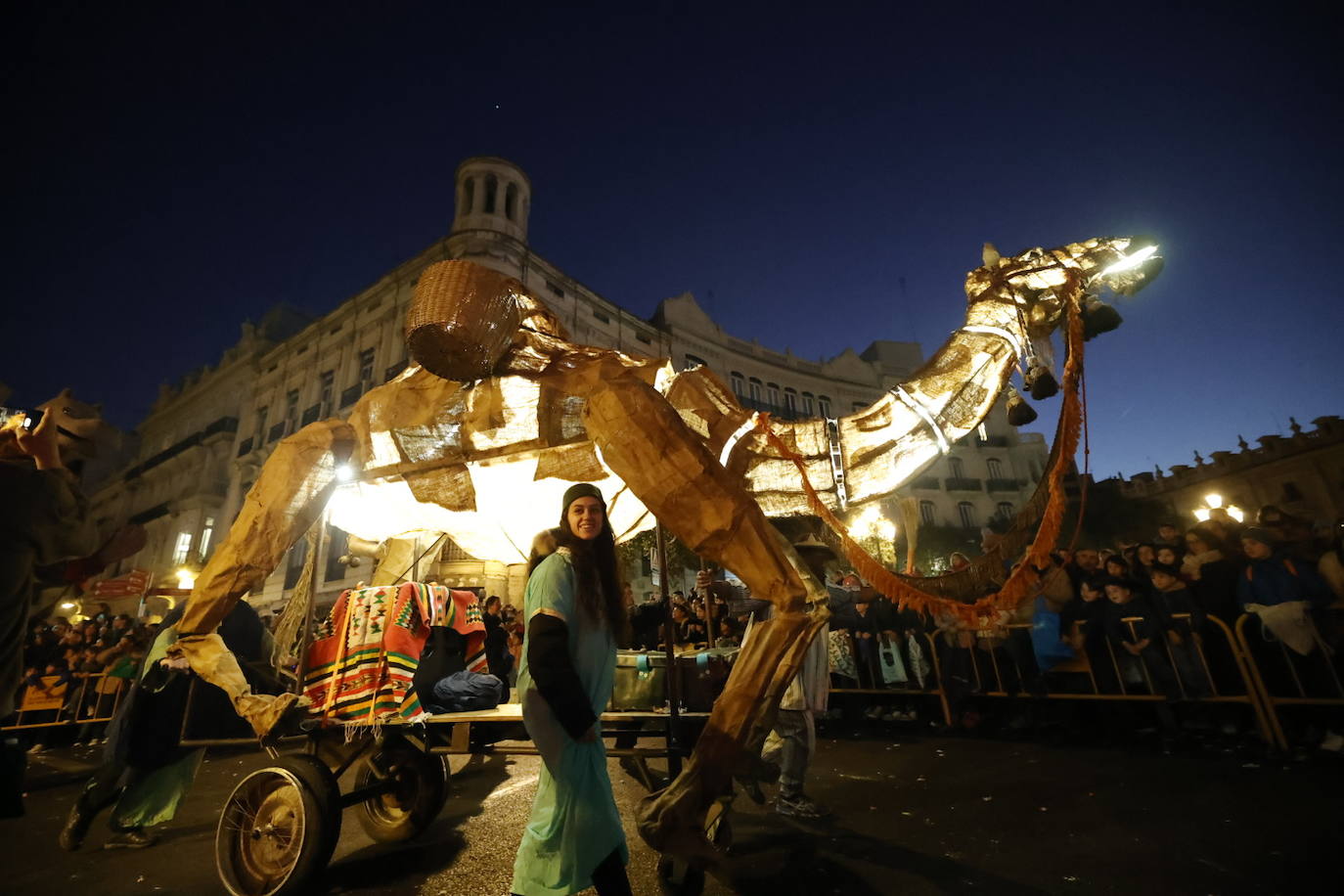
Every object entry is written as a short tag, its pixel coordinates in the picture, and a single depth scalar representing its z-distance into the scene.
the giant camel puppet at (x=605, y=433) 3.05
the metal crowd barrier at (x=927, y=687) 7.64
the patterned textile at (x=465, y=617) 4.38
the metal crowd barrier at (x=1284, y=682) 4.91
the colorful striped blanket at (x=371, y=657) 3.72
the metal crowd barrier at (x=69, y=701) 9.35
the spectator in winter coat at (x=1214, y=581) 5.88
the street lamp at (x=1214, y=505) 27.20
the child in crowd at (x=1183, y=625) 5.72
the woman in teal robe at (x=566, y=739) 2.40
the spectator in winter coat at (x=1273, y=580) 5.20
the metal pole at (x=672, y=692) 3.09
